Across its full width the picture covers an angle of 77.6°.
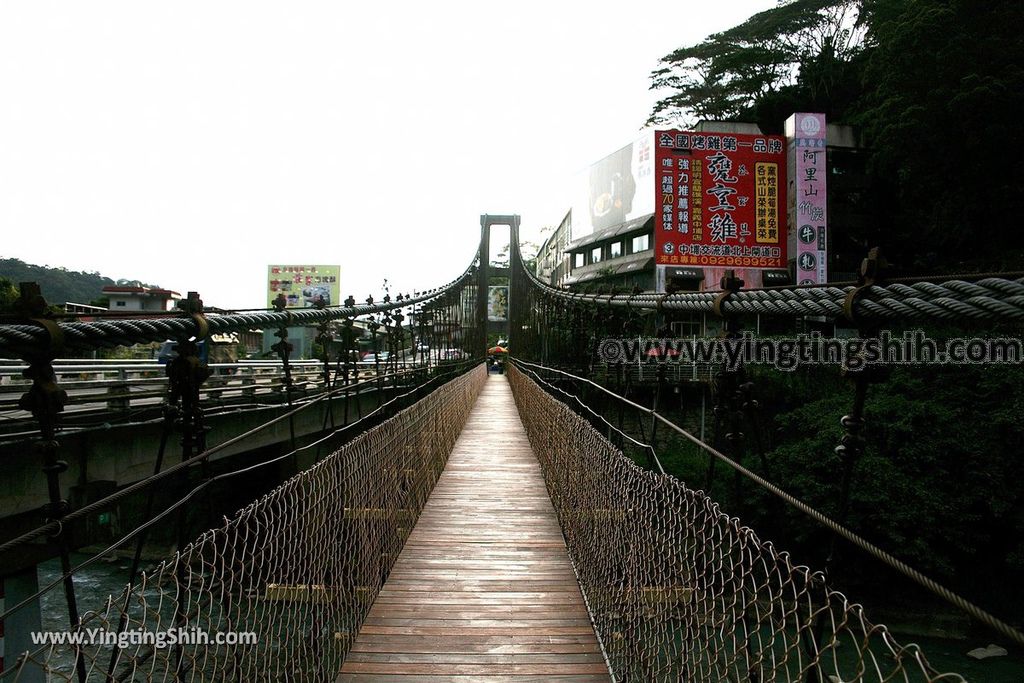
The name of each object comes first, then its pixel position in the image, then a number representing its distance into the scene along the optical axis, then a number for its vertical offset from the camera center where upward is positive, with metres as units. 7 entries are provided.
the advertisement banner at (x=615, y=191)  22.55 +5.99
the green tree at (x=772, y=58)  25.92 +12.17
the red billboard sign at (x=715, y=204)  19.61 +4.27
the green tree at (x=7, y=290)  12.72 +1.02
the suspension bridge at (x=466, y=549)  1.10 -0.56
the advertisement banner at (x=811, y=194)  18.97 +4.45
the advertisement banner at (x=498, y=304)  33.31 +2.05
